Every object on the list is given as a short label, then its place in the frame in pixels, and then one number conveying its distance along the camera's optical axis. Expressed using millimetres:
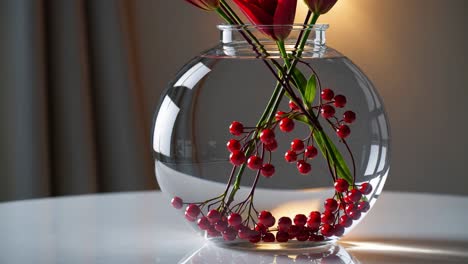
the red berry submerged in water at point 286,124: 924
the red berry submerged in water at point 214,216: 930
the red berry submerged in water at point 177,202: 958
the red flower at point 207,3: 944
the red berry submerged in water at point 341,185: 923
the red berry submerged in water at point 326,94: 937
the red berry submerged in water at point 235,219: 920
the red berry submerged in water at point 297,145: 924
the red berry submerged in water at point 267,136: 912
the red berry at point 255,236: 930
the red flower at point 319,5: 936
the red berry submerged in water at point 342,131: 935
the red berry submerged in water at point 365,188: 947
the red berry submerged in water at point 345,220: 944
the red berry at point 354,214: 946
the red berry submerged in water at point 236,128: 922
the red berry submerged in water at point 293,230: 925
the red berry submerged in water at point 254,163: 913
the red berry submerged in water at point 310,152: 929
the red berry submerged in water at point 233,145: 915
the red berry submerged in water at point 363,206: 954
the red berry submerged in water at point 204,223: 942
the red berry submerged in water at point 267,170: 919
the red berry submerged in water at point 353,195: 933
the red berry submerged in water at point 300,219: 923
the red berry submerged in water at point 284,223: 920
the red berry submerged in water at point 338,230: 943
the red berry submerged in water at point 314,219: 925
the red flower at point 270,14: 915
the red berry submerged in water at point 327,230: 936
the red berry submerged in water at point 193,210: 945
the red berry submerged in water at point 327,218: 928
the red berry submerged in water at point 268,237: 931
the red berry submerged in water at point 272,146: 920
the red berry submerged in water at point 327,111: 937
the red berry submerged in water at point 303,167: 923
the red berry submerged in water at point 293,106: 934
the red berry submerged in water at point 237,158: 912
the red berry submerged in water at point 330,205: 923
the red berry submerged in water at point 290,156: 927
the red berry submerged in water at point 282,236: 927
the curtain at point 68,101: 1935
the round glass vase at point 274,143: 922
